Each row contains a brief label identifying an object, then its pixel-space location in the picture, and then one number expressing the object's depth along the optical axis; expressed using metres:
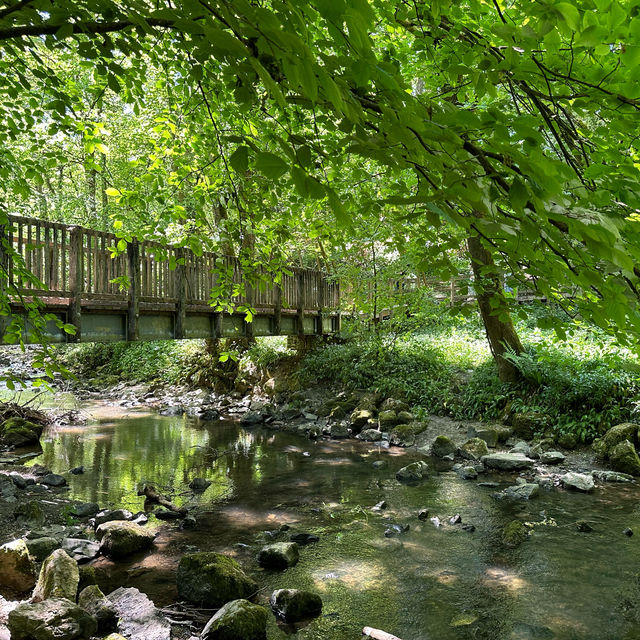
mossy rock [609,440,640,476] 8.09
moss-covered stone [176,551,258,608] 4.48
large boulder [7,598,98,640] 3.49
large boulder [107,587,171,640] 3.91
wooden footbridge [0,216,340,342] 8.44
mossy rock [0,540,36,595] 4.50
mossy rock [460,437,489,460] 9.46
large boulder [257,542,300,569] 5.25
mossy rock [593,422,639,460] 8.56
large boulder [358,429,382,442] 11.51
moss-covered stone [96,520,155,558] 5.46
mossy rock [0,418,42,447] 10.59
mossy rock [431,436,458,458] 9.95
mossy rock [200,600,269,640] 3.84
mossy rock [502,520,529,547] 5.82
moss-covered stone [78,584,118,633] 3.95
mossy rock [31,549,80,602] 4.14
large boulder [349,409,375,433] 12.38
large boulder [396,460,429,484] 8.41
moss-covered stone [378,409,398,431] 12.05
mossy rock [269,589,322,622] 4.25
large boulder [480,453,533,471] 8.63
